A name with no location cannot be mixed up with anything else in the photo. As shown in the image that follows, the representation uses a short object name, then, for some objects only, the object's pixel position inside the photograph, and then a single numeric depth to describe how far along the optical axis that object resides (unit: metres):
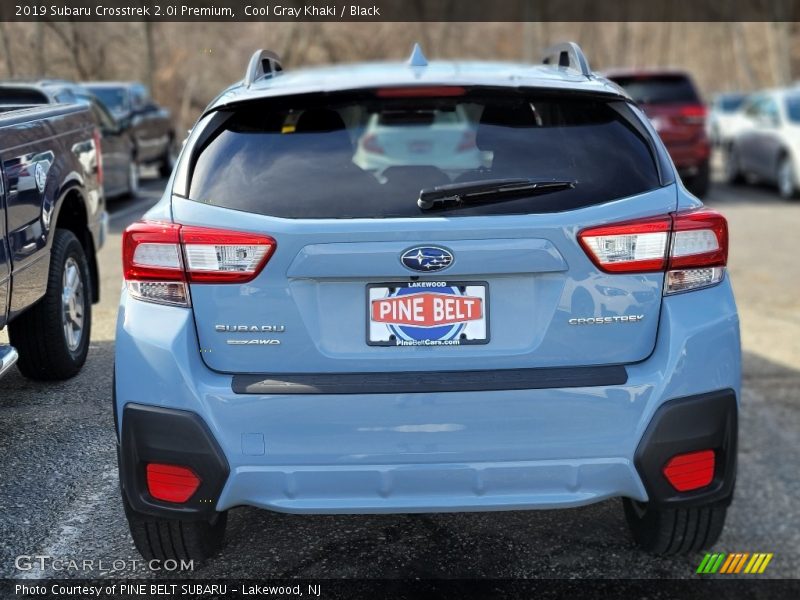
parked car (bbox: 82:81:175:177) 15.52
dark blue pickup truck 4.36
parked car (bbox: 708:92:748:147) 28.74
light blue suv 2.97
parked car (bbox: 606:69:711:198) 15.69
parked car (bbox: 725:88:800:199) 16.77
